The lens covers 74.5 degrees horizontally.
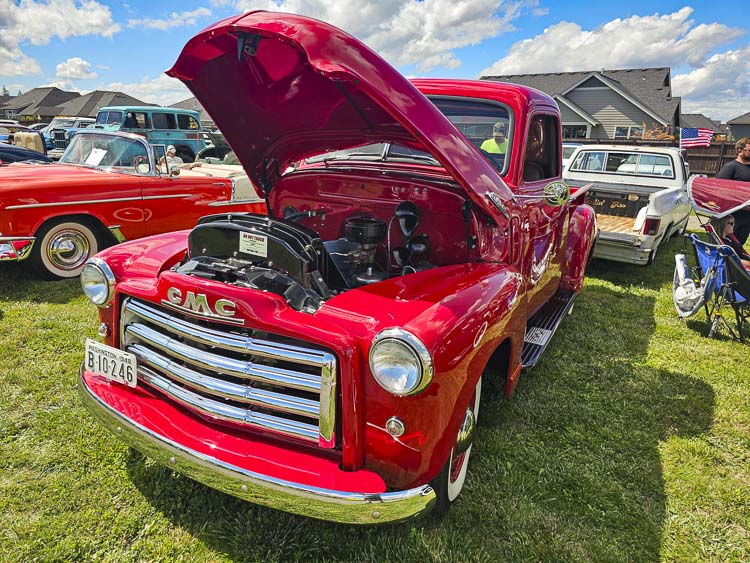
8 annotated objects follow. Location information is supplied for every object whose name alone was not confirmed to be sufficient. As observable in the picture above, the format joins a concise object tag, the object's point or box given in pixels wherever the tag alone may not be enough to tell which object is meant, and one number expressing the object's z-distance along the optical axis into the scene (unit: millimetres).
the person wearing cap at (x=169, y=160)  5802
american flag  17109
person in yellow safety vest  3059
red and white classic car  4939
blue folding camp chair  4426
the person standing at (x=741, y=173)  5668
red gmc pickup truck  1845
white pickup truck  6418
